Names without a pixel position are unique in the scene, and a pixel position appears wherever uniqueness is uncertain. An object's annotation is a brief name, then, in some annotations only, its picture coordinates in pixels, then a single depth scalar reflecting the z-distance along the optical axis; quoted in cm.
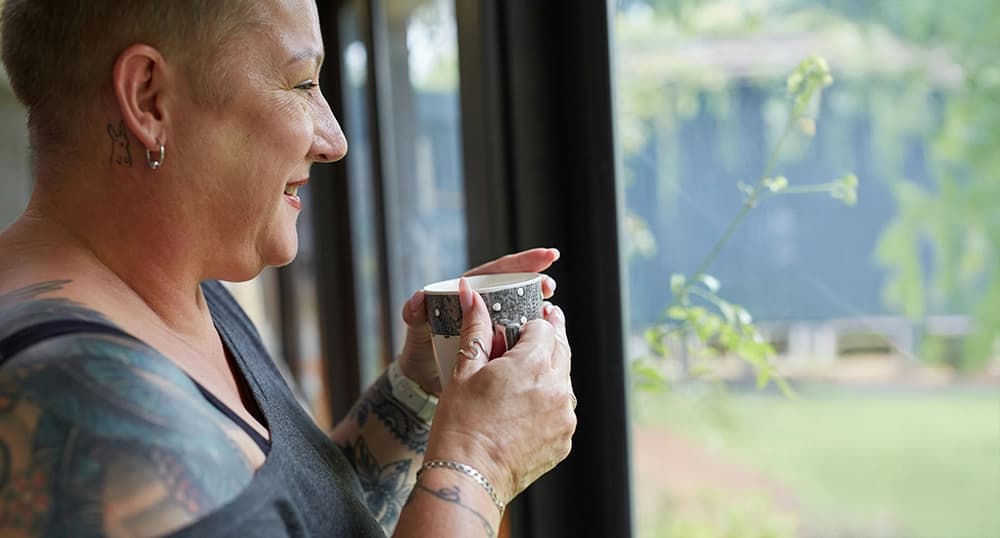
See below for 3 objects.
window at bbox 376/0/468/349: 211
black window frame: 134
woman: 69
